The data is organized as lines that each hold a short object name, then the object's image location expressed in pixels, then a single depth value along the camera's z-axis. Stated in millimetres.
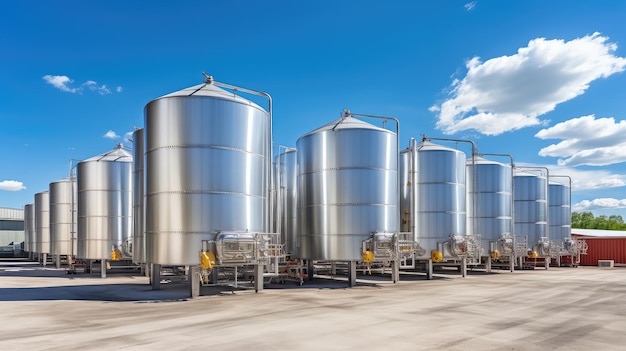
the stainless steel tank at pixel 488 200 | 30203
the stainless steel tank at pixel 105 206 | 25969
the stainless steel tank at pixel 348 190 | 20672
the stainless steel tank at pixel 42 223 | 38250
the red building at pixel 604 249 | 39469
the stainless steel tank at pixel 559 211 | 38188
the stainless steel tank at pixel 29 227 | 45781
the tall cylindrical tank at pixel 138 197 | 19656
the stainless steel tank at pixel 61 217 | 32812
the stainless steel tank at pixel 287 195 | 28312
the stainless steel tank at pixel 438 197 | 25203
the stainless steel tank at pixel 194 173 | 16266
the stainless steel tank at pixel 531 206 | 34188
